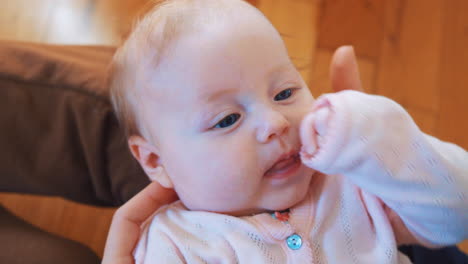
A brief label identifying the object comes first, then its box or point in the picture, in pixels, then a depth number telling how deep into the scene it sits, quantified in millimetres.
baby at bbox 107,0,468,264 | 465
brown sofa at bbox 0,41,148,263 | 731
